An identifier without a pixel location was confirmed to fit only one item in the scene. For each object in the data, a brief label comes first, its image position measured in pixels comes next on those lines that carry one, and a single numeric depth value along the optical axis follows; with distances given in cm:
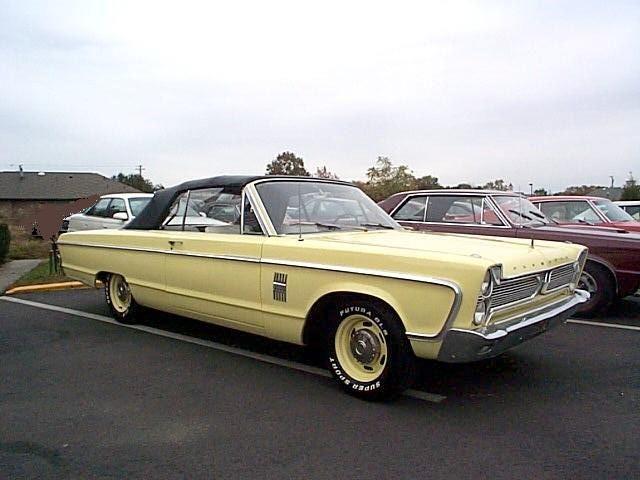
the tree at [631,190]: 4331
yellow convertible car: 358
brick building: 4300
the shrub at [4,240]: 1205
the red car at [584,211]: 1006
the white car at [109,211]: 1233
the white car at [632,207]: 1377
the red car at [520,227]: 658
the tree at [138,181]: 6734
